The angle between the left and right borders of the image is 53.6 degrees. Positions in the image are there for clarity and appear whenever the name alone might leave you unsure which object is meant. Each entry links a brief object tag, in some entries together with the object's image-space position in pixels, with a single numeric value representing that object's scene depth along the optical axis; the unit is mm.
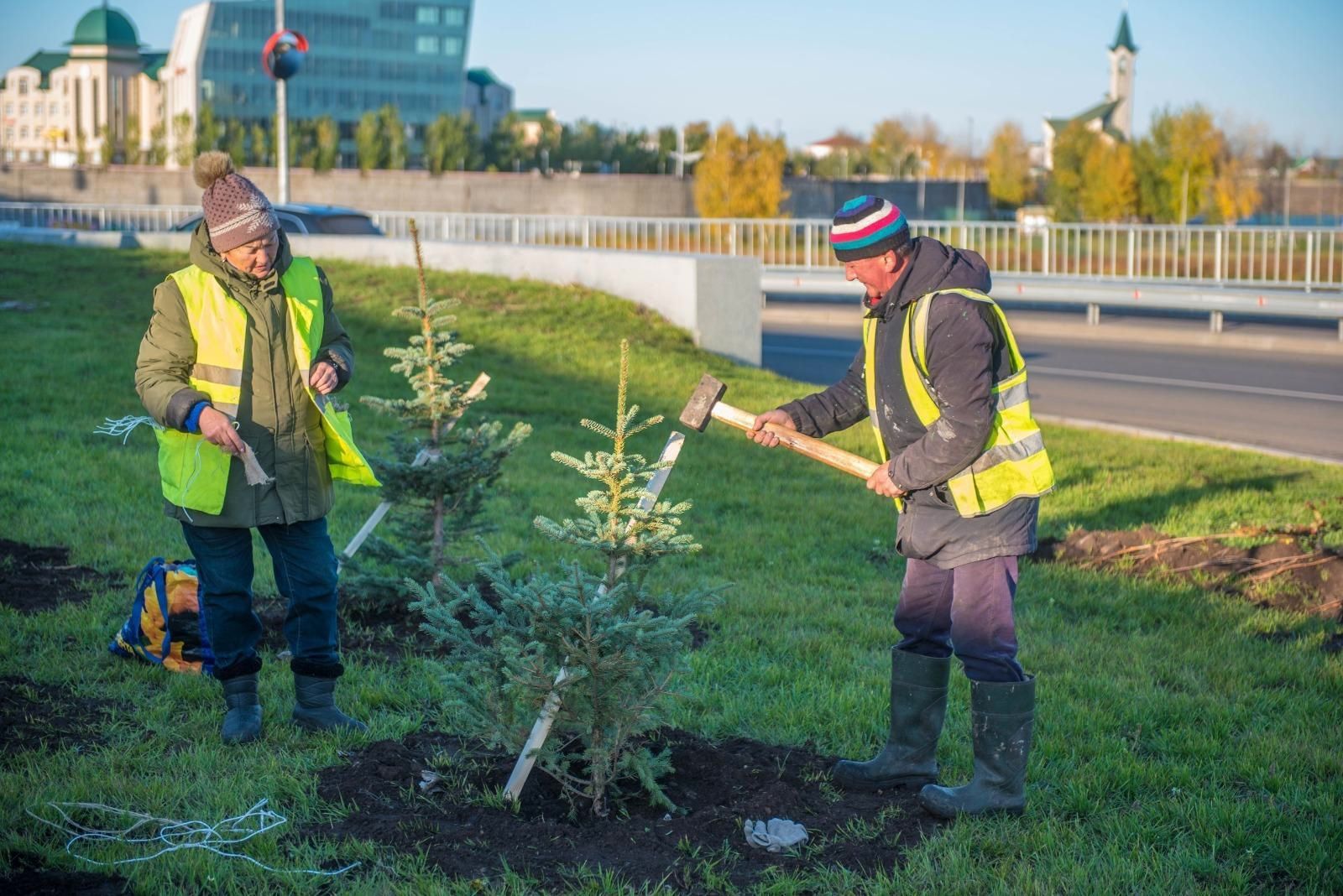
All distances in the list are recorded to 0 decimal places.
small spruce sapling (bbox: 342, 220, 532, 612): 6039
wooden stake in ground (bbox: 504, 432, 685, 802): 4016
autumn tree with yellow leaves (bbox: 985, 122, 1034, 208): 73375
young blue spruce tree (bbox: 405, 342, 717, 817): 3936
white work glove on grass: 4043
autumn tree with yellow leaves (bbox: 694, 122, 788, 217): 39719
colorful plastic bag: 5617
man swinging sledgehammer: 4066
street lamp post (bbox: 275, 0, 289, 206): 24516
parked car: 20172
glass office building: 90500
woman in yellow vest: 4648
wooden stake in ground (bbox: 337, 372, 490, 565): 5965
